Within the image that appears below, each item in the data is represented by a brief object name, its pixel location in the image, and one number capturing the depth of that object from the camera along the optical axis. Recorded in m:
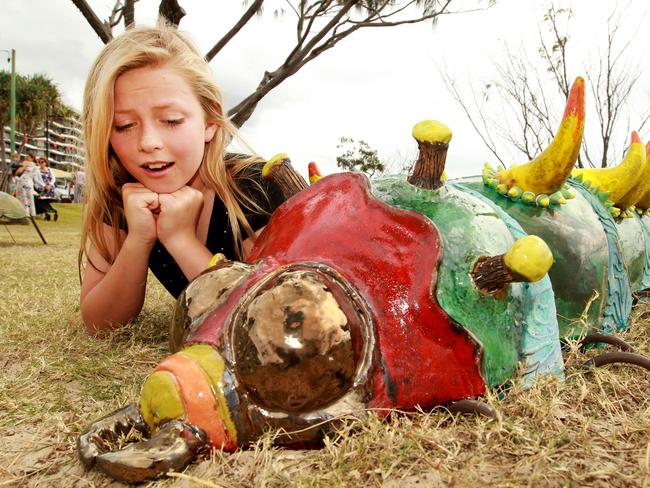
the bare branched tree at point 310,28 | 7.97
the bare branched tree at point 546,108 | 8.09
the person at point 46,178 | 16.67
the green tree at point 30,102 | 30.89
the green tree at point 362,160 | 18.92
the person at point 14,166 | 12.90
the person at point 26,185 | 11.98
